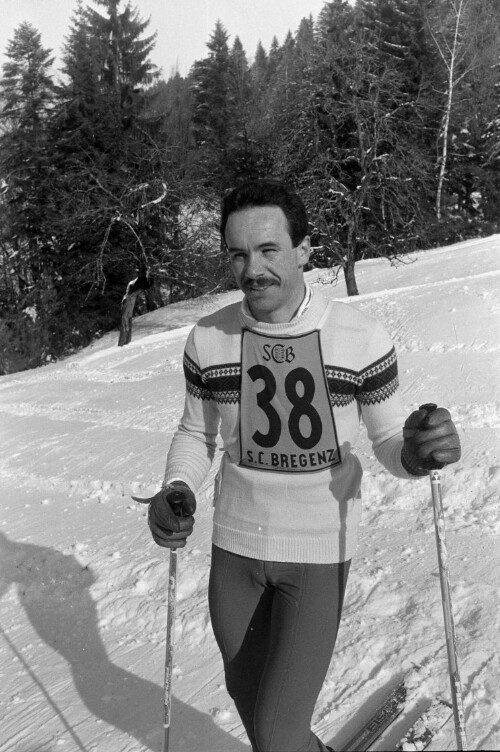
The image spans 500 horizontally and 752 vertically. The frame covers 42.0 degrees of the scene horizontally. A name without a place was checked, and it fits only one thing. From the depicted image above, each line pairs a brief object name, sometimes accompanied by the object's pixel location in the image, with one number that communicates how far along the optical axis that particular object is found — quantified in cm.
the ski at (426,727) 255
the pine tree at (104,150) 2064
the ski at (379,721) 260
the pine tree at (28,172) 2472
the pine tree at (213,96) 2959
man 187
